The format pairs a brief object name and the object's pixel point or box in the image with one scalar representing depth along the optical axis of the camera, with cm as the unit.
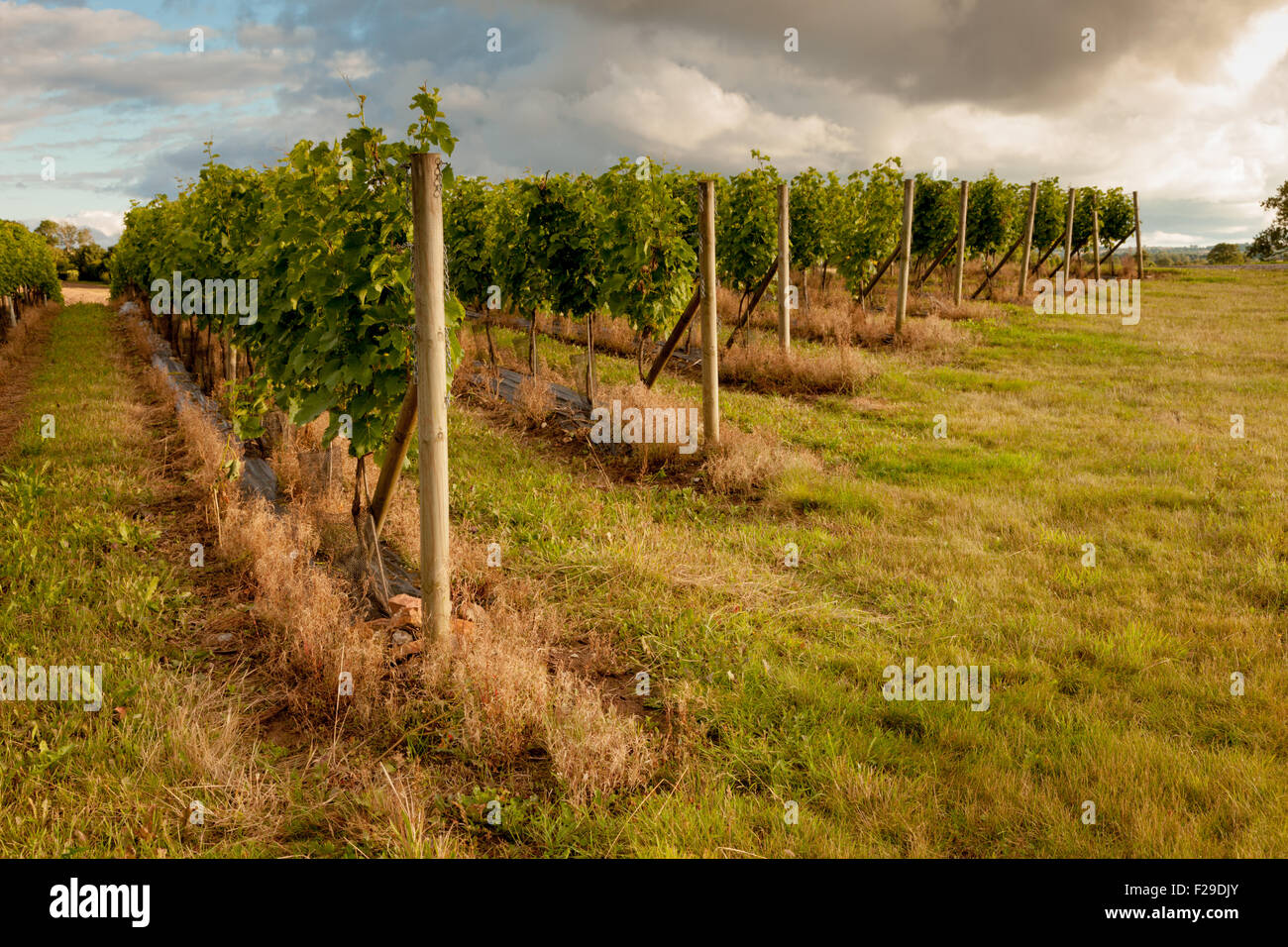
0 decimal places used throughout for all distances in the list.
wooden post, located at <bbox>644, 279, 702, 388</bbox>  945
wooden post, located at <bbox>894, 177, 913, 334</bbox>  1616
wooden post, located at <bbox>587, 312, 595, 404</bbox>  1036
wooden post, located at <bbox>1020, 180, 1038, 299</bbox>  2200
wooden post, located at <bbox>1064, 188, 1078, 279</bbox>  2470
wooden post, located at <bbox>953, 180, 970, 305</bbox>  1970
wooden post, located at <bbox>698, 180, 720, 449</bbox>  848
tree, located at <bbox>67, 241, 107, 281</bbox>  6812
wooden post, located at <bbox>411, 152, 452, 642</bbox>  418
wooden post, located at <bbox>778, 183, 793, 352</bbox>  1268
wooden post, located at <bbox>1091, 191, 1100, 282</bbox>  2677
